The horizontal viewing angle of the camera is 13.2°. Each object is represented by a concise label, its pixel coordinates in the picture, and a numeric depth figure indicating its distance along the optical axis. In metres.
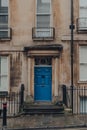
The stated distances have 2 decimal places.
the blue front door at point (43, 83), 22.66
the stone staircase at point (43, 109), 20.91
